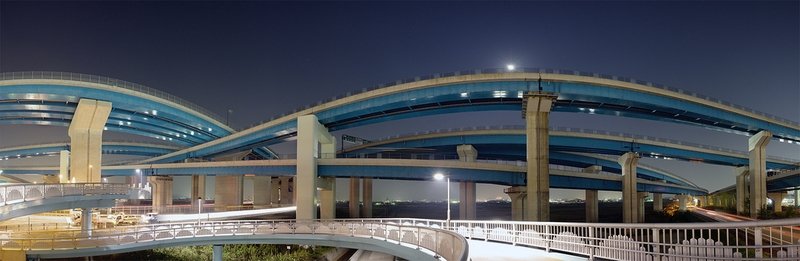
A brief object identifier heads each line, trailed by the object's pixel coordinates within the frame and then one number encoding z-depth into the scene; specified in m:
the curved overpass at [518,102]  47.47
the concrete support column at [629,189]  67.44
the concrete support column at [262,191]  99.61
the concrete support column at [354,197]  81.00
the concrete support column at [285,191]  123.88
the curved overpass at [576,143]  73.25
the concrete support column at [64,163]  68.12
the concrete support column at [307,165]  53.16
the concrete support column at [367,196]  83.06
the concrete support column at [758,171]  61.28
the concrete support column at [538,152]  45.62
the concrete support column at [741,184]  79.69
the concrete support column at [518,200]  53.41
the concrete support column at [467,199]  73.64
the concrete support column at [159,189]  90.69
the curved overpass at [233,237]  26.80
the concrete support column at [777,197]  87.53
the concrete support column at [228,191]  88.94
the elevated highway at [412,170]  53.94
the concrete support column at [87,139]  48.06
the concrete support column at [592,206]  79.81
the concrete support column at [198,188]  90.06
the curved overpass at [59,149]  96.69
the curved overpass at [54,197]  25.91
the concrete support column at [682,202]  110.45
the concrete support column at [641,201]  76.50
